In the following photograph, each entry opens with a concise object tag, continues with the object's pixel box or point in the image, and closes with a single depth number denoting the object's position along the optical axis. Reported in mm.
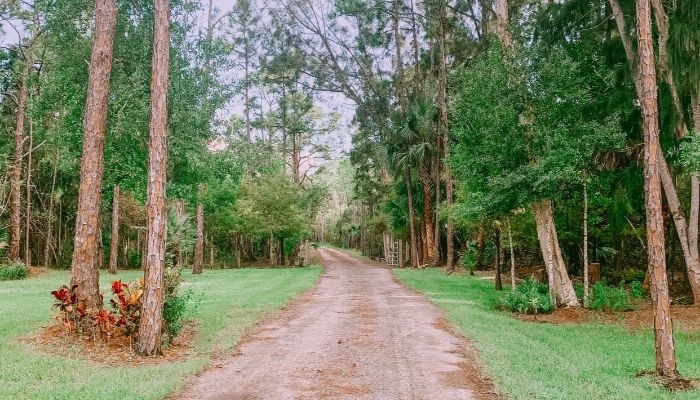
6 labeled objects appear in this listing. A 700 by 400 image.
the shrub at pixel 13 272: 22062
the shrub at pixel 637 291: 13875
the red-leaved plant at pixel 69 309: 8523
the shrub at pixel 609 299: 12745
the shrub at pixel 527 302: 12540
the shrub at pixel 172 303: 8609
